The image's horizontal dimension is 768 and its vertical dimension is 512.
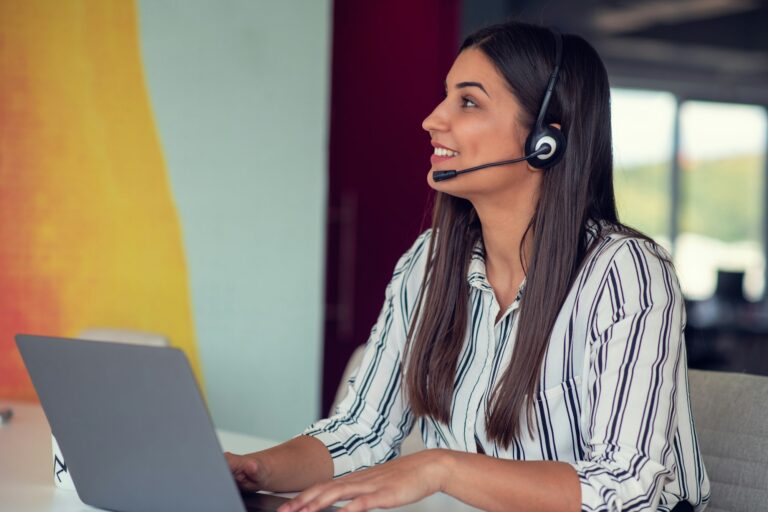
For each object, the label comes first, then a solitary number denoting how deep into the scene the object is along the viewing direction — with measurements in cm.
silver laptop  209
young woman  232
